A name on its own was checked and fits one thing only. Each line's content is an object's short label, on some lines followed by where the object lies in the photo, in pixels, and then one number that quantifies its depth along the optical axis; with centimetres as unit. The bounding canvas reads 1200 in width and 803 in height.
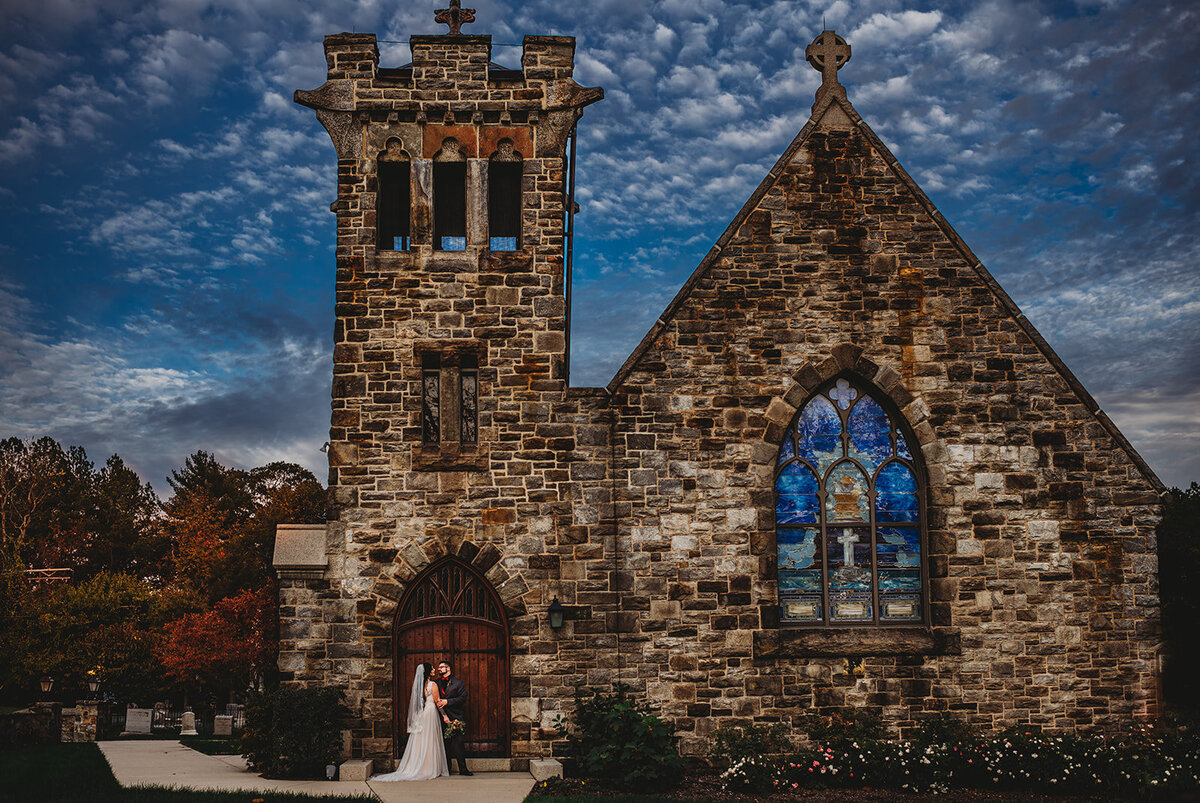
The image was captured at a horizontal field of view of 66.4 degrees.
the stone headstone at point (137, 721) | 2928
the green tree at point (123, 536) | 4394
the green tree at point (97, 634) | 2827
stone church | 1320
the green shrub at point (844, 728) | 1279
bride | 1251
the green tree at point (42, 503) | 3403
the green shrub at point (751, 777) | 1191
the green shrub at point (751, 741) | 1249
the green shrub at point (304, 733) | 1239
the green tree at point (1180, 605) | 1353
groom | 1283
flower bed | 1205
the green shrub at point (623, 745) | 1194
